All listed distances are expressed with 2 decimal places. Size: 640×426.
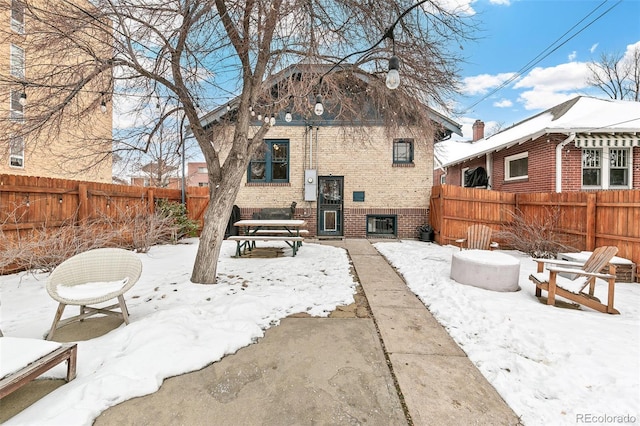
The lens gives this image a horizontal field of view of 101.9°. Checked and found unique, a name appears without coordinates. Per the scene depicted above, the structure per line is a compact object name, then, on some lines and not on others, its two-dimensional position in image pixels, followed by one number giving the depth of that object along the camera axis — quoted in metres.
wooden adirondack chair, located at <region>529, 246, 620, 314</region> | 3.93
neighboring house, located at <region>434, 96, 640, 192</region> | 9.20
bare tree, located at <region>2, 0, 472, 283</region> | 4.07
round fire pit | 4.77
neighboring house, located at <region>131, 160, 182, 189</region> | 16.89
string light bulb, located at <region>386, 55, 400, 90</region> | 3.31
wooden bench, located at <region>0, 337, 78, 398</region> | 1.81
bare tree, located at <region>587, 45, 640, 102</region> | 18.80
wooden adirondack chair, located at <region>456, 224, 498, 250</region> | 6.82
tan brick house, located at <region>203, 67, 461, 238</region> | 10.61
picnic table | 7.02
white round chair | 2.99
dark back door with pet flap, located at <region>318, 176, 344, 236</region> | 10.83
